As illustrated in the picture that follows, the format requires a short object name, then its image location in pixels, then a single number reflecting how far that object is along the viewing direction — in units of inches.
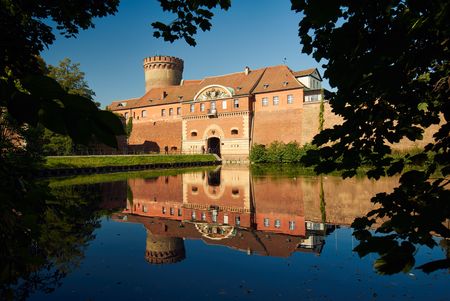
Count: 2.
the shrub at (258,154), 1379.2
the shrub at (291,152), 1310.3
